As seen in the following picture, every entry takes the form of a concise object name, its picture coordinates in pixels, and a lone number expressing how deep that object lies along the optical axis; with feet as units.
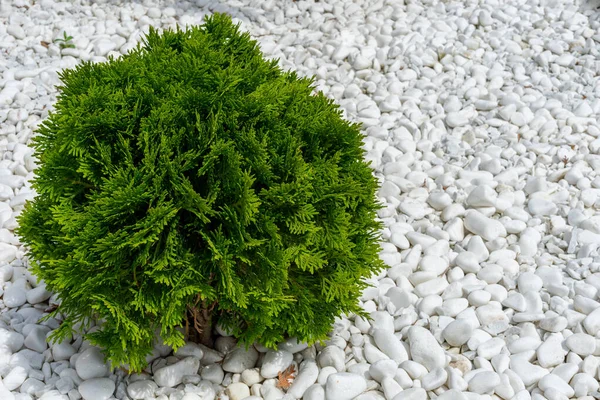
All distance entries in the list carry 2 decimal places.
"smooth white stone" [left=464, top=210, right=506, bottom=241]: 10.07
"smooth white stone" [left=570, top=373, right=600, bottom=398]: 7.63
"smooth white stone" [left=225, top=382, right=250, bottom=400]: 7.95
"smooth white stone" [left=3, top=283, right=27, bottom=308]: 9.02
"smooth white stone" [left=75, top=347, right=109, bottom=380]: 7.88
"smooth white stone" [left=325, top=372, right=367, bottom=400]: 7.73
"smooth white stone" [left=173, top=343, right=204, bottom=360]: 8.16
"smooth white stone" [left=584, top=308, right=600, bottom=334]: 8.33
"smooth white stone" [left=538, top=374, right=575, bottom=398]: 7.67
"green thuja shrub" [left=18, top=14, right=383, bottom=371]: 6.66
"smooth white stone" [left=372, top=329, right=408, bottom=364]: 8.34
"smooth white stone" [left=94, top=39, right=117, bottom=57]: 14.10
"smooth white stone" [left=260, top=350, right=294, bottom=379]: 8.14
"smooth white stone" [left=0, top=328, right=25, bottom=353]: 8.31
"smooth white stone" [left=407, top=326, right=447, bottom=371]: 8.15
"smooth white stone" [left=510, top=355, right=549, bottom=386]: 7.92
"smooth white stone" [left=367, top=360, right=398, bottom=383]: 8.00
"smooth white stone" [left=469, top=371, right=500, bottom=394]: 7.79
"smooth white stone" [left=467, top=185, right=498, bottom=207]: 10.48
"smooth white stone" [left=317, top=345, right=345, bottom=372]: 8.27
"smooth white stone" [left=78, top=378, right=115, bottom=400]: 7.66
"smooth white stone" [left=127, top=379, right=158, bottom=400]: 7.75
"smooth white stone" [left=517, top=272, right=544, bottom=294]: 9.14
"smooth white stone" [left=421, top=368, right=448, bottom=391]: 7.87
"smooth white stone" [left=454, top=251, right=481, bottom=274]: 9.61
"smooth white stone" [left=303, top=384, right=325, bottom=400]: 7.77
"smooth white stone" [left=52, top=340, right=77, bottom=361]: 8.20
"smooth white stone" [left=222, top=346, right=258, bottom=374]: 8.20
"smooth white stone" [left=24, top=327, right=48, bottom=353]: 8.34
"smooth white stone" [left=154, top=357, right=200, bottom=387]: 7.92
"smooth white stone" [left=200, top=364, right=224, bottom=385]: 8.08
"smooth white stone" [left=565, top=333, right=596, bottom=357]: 8.12
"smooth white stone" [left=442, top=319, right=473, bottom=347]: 8.40
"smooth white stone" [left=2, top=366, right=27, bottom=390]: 7.80
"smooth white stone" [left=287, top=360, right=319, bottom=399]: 7.97
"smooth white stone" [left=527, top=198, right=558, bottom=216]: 10.42
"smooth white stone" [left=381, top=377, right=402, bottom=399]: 7.77
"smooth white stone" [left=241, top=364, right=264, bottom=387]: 8.10
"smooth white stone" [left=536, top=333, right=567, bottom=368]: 8.12
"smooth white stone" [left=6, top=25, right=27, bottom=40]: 14.40
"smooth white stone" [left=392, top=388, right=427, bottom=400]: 7.62
